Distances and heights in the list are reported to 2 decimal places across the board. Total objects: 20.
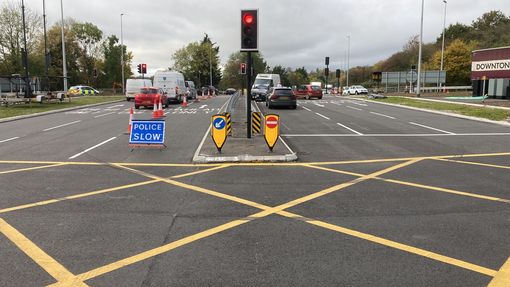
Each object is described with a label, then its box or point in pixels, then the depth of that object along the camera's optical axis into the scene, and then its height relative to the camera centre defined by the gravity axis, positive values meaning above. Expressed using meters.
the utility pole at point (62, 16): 44.43 +7.40
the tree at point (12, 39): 64.12 +7.21
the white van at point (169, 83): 36.75 +0.61
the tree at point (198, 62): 113.44 +7.20
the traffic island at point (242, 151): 10.42 -1.49
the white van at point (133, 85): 43.53 +0.50
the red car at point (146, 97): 30.58 -0.45
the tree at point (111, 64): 94.94 +5.42
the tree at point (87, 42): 90.56 +9.62
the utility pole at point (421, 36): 42.71 +5.29
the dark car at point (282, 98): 30.55 -0.45
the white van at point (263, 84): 42.31 +0.71
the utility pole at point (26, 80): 31.28 +0.65
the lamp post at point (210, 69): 106.44 +5.05
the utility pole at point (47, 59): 40.14 +2.69
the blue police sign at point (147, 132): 12.46 -1.14
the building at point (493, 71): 37.25 +1.85
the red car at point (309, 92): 47.84 -0.05
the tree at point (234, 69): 125.00 +6.15
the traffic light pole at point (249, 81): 12.58 +0.28
